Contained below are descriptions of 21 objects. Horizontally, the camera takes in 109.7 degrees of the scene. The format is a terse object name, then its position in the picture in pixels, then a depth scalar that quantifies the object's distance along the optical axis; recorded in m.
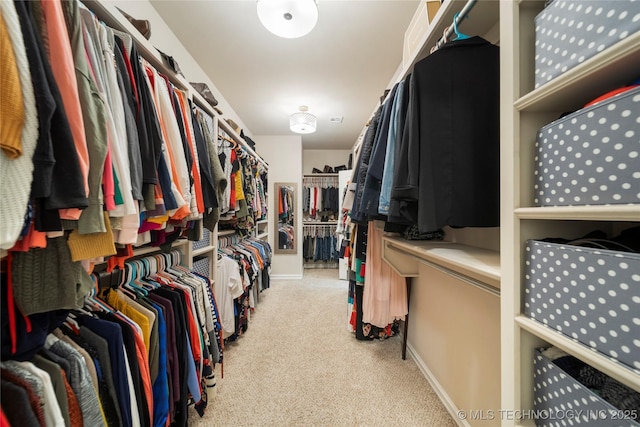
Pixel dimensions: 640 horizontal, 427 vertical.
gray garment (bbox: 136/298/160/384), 0.91
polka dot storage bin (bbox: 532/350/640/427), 0.45
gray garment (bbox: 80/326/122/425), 0.70
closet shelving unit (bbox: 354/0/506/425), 0.88
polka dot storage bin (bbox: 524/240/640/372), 0.41
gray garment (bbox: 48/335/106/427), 0.62
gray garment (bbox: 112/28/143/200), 0.72
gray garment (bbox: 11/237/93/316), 0.55
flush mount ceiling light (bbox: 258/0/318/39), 1.26
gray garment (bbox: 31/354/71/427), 0.58
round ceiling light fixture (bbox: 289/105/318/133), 2.83
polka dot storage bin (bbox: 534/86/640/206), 0.42
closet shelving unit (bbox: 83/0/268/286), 0.82
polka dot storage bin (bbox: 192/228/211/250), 1.62
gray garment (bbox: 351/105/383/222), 1.31
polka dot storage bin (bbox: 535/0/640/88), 0.43
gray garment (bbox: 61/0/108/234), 0.59
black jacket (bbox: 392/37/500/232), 0.80
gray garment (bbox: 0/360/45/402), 0.53
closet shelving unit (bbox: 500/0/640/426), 0.61
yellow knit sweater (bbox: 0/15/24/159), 0.42
